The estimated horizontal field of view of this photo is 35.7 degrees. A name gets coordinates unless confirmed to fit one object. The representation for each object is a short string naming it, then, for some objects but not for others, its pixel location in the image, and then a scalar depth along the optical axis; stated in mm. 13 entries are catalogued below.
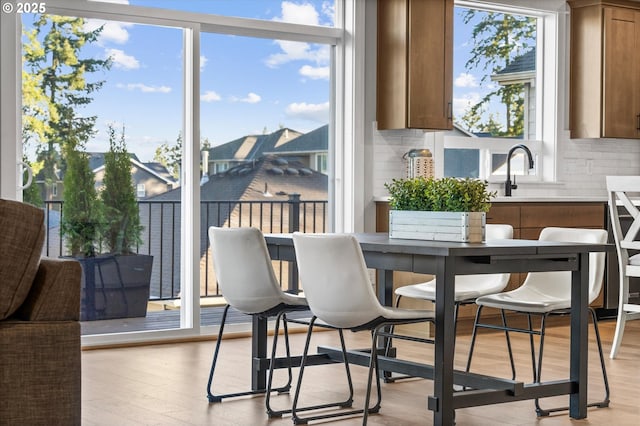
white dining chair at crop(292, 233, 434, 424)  3801
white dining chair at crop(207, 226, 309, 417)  4379
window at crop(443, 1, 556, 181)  7730
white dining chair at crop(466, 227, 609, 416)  4469
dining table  3777
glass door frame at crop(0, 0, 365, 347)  5820
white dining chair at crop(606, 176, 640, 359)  5727
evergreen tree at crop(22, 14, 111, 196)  5965
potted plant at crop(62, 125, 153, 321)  6121
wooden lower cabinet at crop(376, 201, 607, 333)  6734
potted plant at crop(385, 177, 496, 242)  4156
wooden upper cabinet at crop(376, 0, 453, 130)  6902
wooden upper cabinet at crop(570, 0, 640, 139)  7965
